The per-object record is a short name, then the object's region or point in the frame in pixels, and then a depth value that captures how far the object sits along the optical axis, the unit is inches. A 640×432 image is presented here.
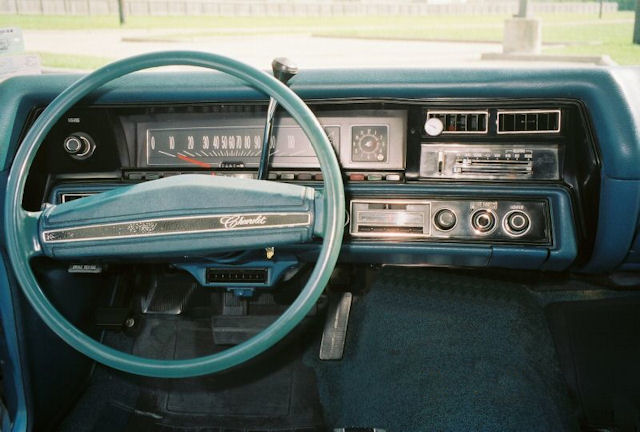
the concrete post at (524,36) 393.1
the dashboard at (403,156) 67.7
